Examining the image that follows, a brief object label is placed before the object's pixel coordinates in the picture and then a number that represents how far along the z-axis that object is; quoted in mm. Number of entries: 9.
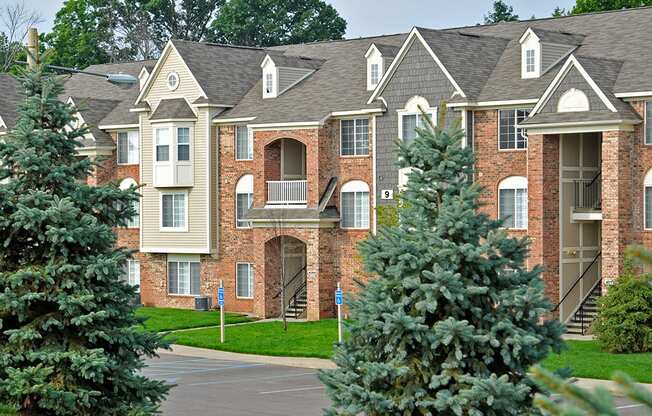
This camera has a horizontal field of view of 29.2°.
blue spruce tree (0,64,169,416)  18359
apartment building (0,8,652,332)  41031
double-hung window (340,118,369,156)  47594
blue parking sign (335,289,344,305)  32738
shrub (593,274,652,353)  36469
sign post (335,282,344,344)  32831
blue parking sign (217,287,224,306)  41056
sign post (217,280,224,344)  41062
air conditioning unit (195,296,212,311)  51969
